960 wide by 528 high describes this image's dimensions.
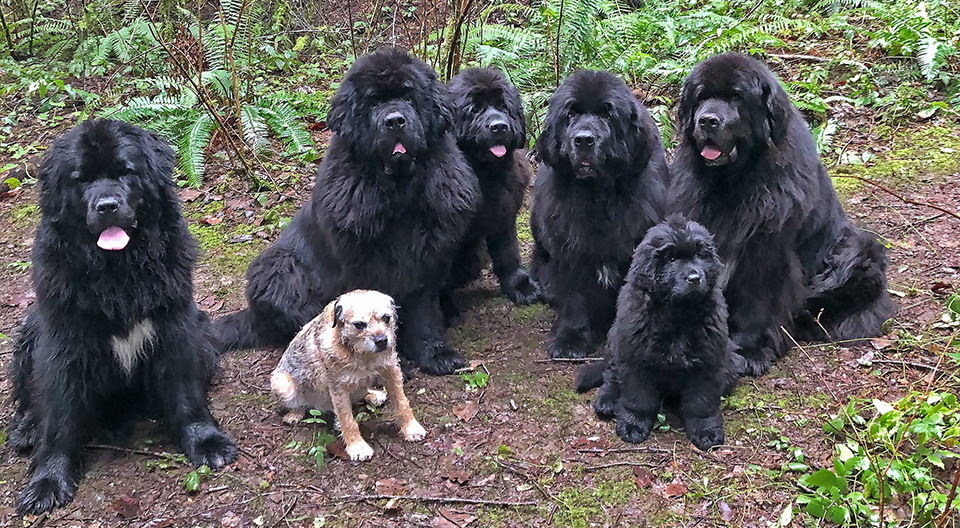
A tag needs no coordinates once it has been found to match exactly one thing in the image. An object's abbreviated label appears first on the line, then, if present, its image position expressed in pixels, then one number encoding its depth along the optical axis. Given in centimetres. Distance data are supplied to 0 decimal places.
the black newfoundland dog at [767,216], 437
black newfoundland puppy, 388
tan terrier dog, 393
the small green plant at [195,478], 399
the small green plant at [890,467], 352
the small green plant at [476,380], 486
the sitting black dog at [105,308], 374
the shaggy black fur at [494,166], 529
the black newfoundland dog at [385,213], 471
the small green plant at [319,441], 418
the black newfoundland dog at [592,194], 471
